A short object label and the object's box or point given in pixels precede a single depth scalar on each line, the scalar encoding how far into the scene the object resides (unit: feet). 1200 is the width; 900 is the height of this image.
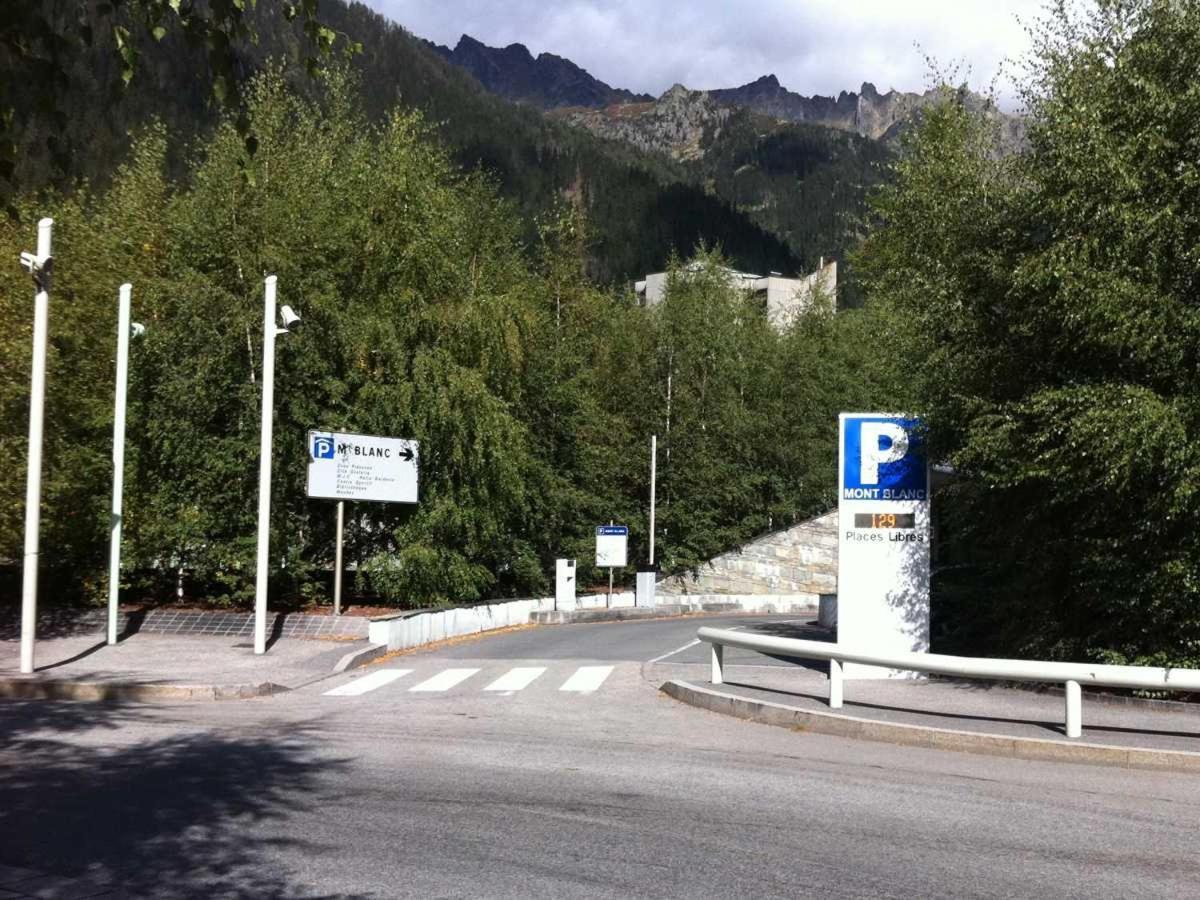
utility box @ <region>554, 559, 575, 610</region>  109.60
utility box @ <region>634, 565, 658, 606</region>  128.57
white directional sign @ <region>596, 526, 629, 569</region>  122.01
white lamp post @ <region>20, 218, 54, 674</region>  53.11
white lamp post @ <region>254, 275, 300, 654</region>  63.26
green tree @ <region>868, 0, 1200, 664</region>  43.62
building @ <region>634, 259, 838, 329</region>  190.29
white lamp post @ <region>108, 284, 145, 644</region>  65.36
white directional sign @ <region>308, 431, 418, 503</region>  77.25
